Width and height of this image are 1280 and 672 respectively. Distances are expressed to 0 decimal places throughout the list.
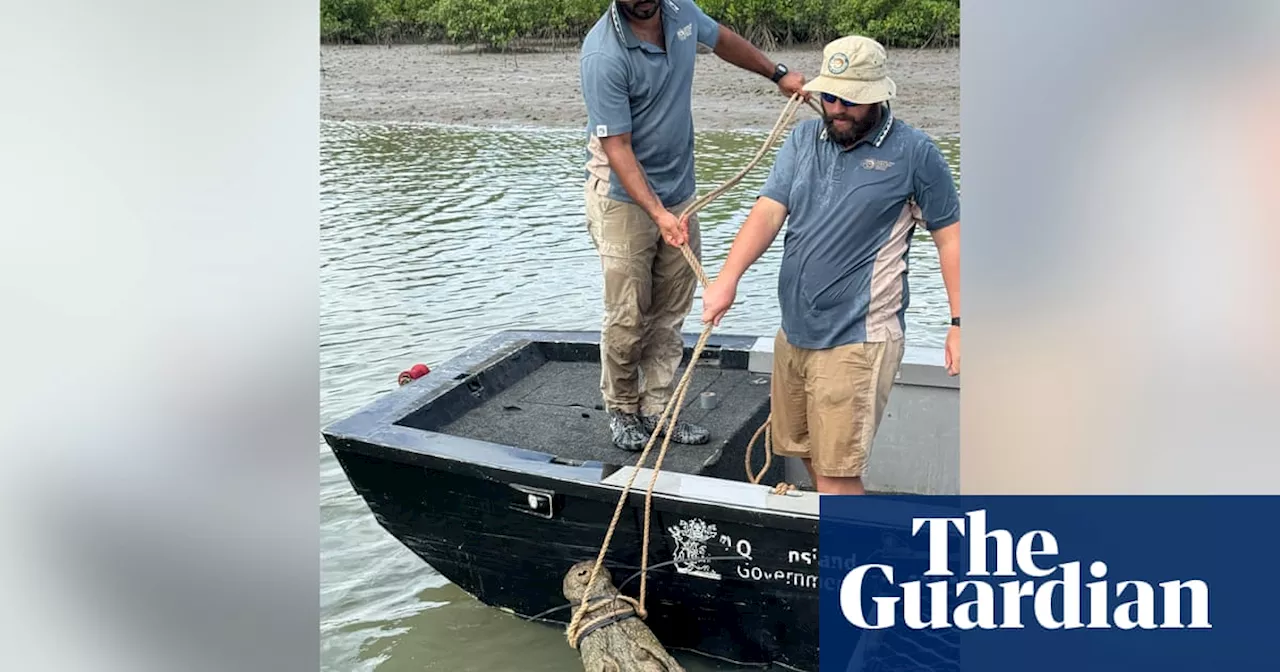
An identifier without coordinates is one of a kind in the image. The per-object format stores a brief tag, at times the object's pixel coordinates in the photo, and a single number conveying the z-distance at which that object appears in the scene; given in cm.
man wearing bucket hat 341
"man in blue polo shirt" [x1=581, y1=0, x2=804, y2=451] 396
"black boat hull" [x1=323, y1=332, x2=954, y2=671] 370
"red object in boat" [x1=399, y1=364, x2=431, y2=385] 492
